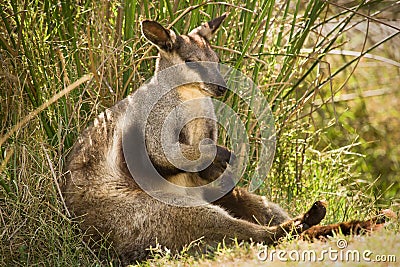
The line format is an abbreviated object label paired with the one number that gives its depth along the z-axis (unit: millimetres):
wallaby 9961
